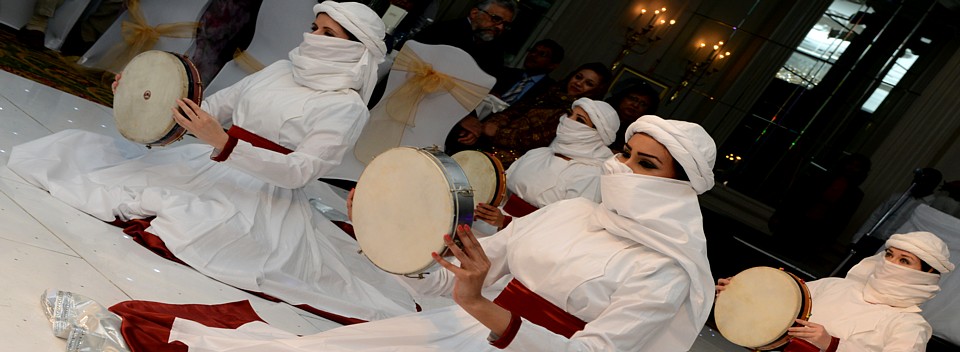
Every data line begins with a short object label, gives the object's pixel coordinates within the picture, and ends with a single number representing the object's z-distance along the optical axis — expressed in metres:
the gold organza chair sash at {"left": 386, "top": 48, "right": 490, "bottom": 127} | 6.73
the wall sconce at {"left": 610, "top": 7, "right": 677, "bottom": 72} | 9.08
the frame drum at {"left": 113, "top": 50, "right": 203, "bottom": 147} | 4.18
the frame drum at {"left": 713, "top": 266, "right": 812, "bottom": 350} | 4.81
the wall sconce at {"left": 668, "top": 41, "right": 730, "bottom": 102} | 9.15
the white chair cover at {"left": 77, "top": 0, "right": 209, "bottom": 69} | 7.22
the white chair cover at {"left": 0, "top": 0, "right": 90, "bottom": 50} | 7.74
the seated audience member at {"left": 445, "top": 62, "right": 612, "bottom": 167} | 7.02
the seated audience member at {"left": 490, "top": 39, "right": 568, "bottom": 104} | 7.33
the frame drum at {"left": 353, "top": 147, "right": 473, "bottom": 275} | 2.72
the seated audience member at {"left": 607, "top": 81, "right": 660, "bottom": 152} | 7.28
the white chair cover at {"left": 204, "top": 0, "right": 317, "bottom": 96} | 7.04
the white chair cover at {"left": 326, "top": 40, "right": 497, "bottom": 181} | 6.67
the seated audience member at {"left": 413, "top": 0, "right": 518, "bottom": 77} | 7.03
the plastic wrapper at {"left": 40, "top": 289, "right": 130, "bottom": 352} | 2.93
